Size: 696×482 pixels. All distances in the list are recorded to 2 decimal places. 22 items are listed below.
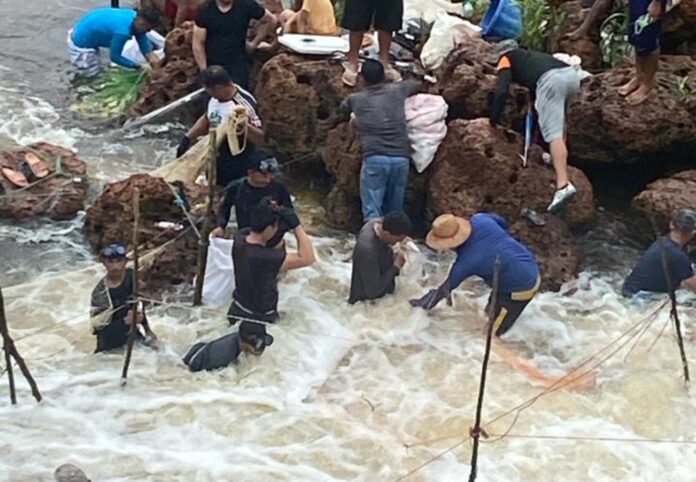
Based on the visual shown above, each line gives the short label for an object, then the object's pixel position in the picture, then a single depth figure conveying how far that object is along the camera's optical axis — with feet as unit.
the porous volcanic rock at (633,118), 63.72
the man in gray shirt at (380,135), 60.49
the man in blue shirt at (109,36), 85.71
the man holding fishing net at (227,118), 57.93
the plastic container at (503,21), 73.10
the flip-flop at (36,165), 68.49
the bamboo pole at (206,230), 52.95
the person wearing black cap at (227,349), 50.49
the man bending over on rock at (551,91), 59.82
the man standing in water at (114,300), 47.11
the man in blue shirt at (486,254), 51.83
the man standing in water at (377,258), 52.60
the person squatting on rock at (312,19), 75.56
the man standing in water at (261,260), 48.49
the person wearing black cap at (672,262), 54.39
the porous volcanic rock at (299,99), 68.28
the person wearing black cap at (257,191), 54.49
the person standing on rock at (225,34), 65.82
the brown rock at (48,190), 66.44
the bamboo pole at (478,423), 38.09
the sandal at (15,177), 67.31
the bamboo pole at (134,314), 45.83
